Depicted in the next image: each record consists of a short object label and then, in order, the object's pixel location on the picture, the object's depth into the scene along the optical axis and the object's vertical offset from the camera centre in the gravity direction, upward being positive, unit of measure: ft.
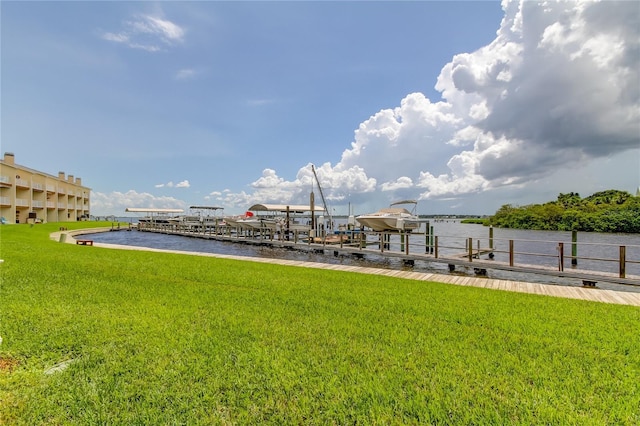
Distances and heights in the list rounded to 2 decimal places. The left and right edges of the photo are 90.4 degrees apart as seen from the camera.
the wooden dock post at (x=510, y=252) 35.08 -4.28
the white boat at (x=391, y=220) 59.82 -1.25
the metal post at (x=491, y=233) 46.05 -2.81
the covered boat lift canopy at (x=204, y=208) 148.25 +2.56
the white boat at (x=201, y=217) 148.36 -1.81
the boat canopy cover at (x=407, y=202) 76.60 +2.84
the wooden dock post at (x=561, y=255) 32.11 -4.20
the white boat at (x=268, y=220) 93.15 -2.06
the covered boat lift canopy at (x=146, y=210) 157.48 +1.59
